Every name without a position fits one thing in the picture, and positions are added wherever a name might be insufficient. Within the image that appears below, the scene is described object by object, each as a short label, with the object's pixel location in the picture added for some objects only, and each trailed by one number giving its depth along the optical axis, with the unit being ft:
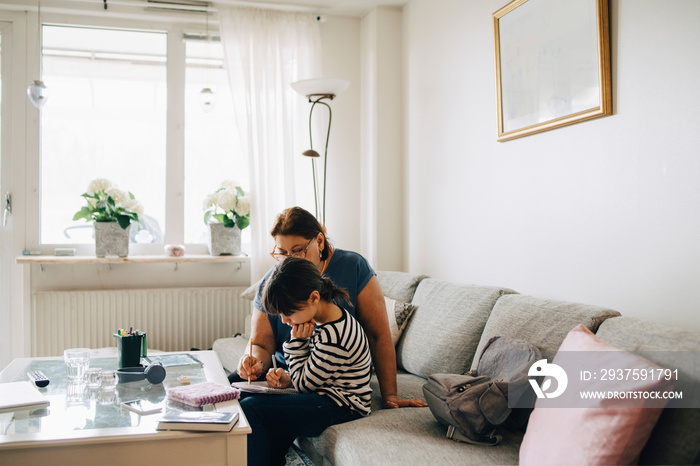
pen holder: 7.23
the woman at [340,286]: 6.93
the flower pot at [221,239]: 12.19
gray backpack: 5.41
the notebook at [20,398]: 5.58
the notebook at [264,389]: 6.15
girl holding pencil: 5.79
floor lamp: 11.12
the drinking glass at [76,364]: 6.64
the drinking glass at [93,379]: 6.42
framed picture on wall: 6.68
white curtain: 12.06
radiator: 11.35
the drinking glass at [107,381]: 6.43
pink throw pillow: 4.05
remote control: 6.47
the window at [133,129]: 12.06
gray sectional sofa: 4.36
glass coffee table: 4.85
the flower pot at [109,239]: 11.42
